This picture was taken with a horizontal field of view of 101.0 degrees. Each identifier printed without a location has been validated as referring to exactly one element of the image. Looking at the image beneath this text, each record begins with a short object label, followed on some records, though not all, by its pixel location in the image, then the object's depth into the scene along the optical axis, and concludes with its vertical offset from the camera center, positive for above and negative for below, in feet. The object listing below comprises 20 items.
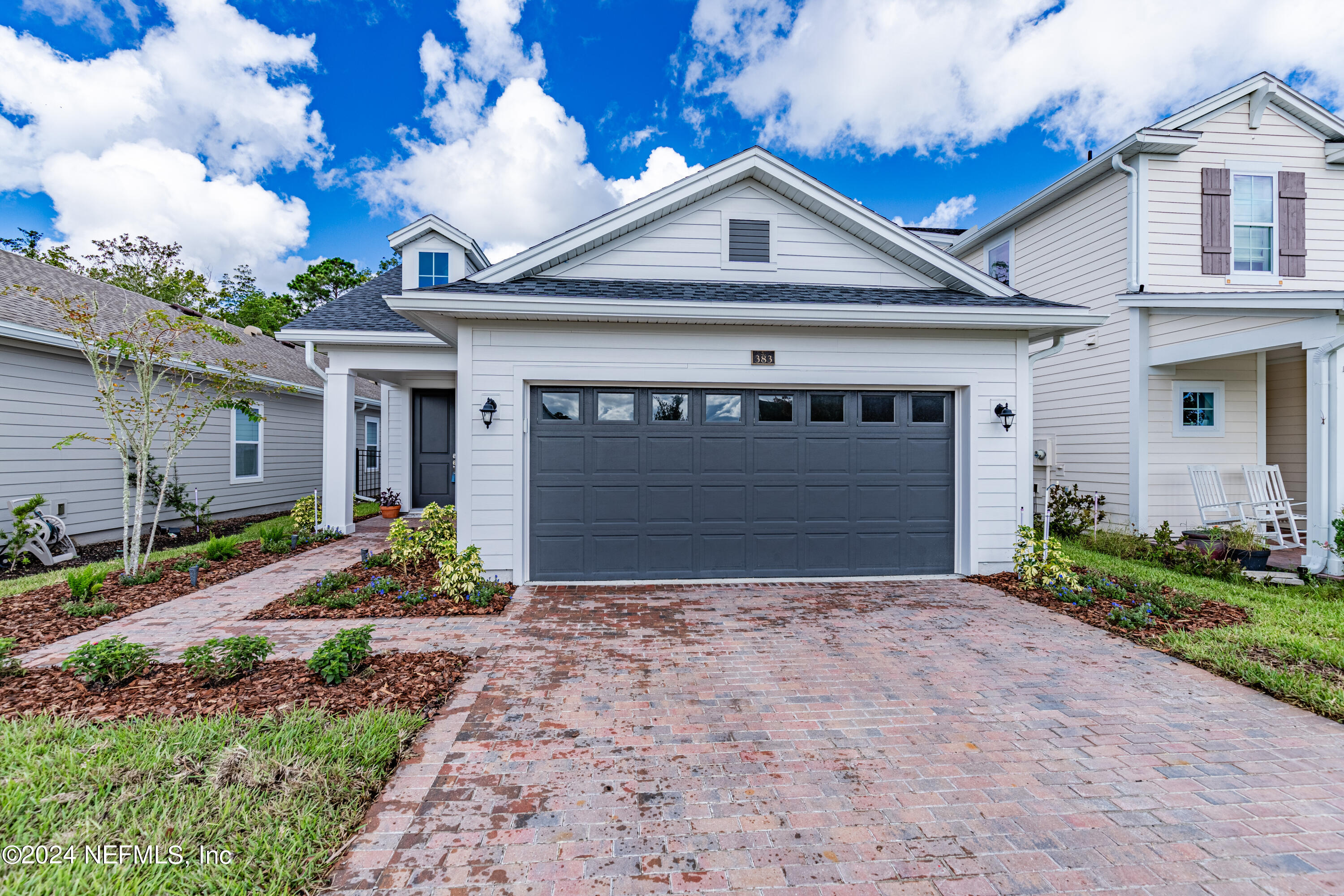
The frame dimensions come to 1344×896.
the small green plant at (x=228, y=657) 12.27 -4.78
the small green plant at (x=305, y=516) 31.09 -3.97
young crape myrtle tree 21.26 +3.16
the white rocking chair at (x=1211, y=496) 27.96 -2.45
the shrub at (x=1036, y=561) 20.71 -4.39
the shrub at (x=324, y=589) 18.64 -5.09
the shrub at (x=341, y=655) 12.28 -4.76
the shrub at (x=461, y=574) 19.07 -4.49
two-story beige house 29.25 +9.98
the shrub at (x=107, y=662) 11.99 -4.75
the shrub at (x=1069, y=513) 30.96 -3.76
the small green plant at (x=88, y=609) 16.93 -5.11
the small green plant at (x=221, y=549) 23.95 -4.55
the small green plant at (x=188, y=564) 22.94 -5.01
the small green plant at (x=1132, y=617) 16.63 -5.17
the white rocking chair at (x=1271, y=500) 26.73 -2.58
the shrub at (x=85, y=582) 17.66 -4.44
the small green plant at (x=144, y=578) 20.72 -5.03
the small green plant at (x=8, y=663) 12.62 -5.10
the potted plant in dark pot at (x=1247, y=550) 22.75 -4.21
